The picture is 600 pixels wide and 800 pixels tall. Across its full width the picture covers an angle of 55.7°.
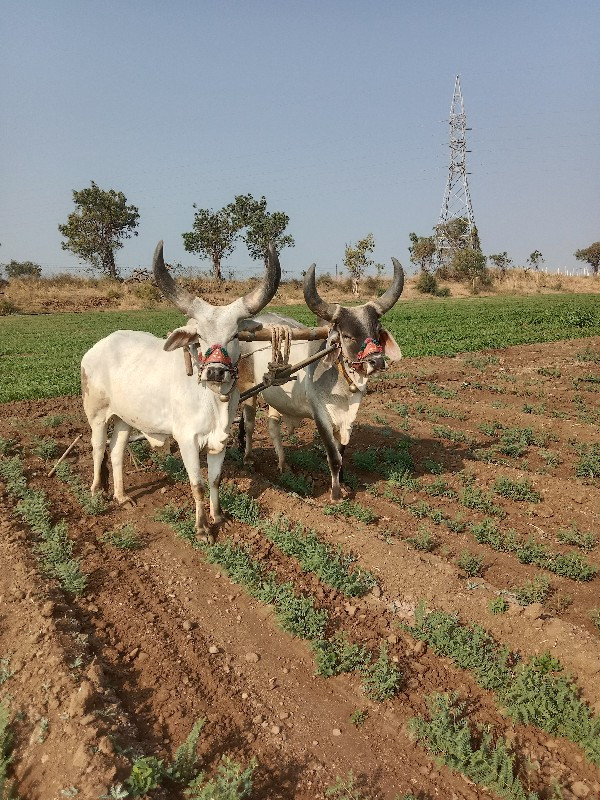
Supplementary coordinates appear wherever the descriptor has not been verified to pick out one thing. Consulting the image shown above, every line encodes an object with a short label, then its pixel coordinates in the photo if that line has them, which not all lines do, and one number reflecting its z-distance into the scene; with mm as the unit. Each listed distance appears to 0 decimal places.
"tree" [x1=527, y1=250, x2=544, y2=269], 60375
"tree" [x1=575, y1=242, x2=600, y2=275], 79688
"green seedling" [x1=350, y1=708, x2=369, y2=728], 3738
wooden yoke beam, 5809
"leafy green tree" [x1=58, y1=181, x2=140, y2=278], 51969
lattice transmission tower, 58438
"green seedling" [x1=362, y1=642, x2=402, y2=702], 3912
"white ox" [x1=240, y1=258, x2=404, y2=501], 6438
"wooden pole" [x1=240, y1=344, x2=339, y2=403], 6258
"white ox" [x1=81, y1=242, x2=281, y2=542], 5559
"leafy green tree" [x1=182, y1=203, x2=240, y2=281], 51375
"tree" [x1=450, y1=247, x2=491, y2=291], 51844
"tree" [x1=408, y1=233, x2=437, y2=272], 58156
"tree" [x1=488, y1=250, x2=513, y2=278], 58688
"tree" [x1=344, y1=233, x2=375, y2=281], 50938
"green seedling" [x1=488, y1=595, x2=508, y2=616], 4535
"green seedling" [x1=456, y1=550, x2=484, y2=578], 5422
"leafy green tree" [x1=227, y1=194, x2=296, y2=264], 51375
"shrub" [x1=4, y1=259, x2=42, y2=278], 62188
